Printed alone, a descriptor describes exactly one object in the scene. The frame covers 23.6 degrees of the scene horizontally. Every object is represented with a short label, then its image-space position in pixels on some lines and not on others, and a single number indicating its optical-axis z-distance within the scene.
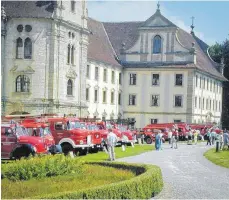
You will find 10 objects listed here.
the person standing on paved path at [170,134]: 54.78
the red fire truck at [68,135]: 35.16
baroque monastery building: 57.19
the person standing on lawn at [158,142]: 44.37
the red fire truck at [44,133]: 30.90
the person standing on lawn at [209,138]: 57.22
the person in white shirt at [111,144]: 31.34
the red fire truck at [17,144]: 28.62
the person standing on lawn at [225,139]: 47.98
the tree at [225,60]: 94.75
